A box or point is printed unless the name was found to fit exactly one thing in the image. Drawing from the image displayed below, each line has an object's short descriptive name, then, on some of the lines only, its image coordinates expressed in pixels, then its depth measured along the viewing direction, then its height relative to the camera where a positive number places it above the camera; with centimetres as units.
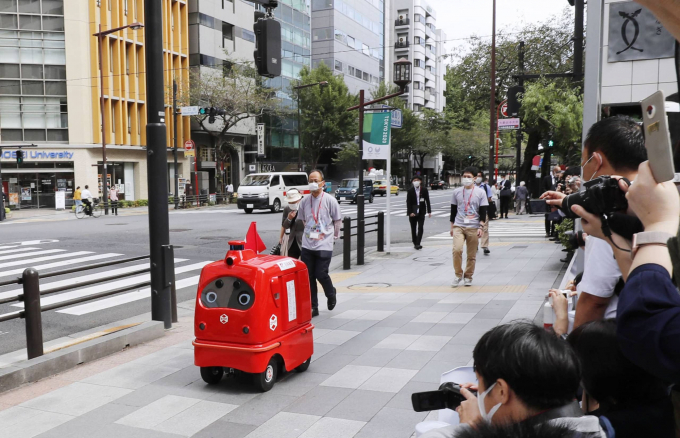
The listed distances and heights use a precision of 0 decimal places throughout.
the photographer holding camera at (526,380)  162 -59
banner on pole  1390 +91
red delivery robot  479 -122
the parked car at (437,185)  6988 -147
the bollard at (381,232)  1402 -145
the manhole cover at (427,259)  1321 -199
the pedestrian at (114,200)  3036 -130
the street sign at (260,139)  4305 +269
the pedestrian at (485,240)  1373 -166
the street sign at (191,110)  3005 +337
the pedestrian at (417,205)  1464 -82
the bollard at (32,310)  538 -124
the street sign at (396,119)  1418 +134
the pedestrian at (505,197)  2630 -114
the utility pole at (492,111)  2612 +283
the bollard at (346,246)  1180 -150
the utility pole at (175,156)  3538 +119
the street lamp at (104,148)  3061 +156
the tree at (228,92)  4000 +575
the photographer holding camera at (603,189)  190 -6
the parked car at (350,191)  4084 -124
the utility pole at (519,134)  2420 +192
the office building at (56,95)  3453 +497
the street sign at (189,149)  3766 +171
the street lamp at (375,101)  1352 +179
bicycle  2815 -184
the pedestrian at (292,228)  794 -75
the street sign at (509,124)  1984 +168
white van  2883 -78
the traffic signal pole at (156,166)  677 +10
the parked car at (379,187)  4746 -112
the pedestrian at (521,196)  2772 -117
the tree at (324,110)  5325 +597
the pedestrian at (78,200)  2797 -117
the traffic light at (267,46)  652 +146
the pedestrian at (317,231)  741 -74
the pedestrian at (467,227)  966 -91
